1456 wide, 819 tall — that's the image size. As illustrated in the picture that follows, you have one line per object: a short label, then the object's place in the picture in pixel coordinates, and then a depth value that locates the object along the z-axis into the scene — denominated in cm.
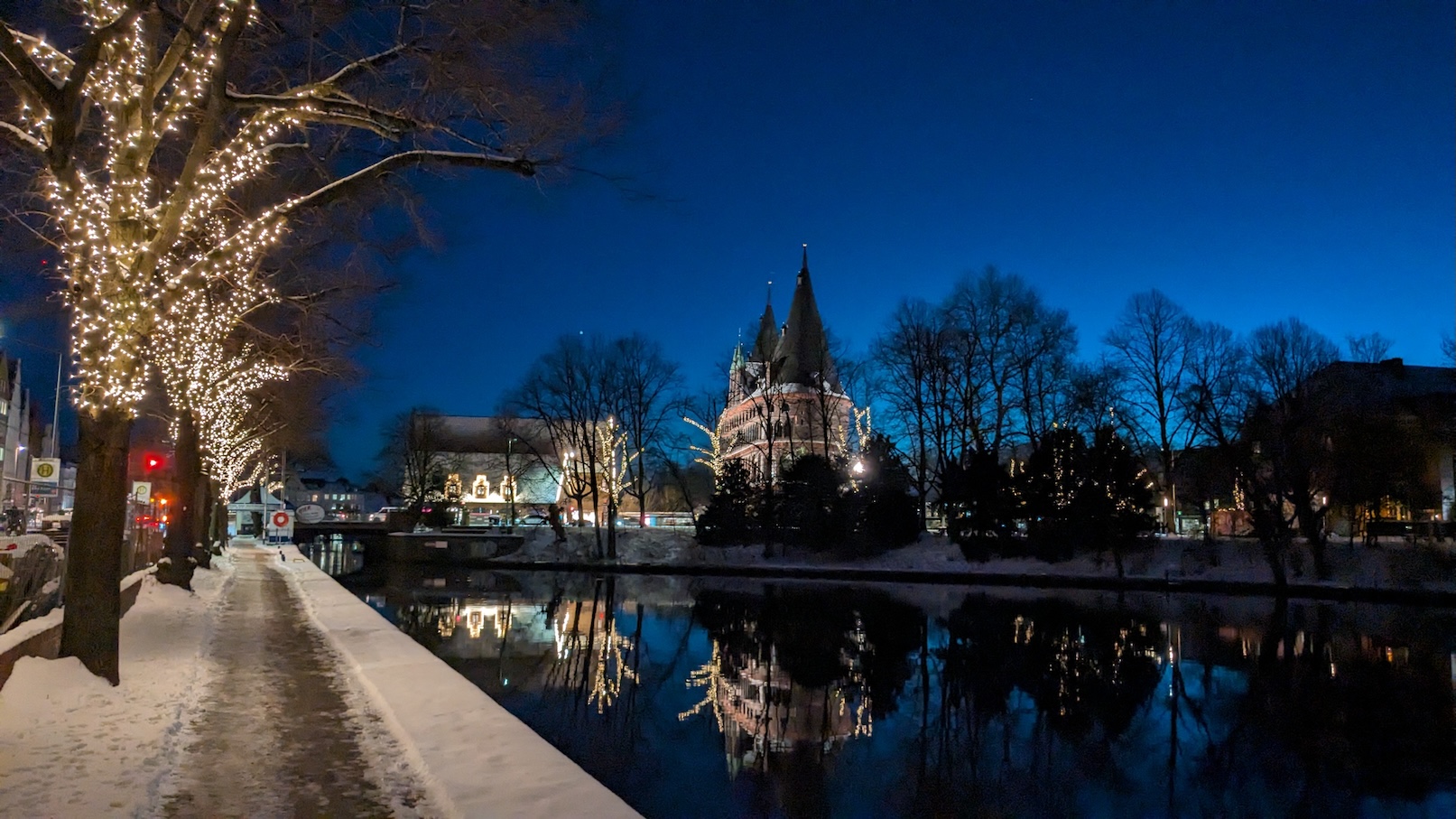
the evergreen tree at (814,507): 4891
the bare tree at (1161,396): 4919
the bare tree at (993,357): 5116
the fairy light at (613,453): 5619
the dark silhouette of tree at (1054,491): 4356
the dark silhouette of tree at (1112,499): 4184
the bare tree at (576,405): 5762
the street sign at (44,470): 2778
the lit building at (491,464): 9931
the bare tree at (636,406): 5822
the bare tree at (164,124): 995
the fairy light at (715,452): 5926
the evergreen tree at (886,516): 4772
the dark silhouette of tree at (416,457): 8325
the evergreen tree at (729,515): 5219
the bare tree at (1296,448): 3866
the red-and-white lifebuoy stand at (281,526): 3841
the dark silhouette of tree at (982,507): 4544
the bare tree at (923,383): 5181
